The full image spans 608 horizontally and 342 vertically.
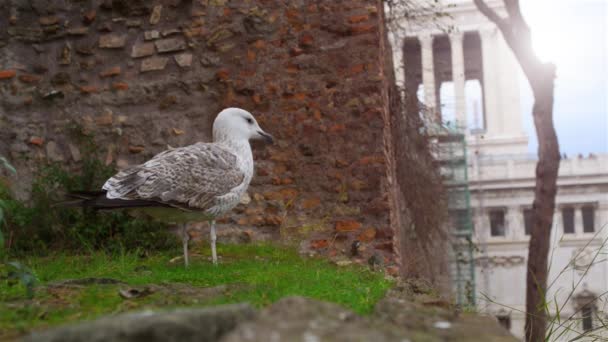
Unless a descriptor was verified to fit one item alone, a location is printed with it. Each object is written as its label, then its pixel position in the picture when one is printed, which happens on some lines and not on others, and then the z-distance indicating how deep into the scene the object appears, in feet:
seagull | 12.23
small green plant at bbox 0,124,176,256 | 16.87
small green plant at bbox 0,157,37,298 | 8.46
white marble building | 73.15
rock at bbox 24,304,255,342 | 4.76
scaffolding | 31.01
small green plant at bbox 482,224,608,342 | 9.60
